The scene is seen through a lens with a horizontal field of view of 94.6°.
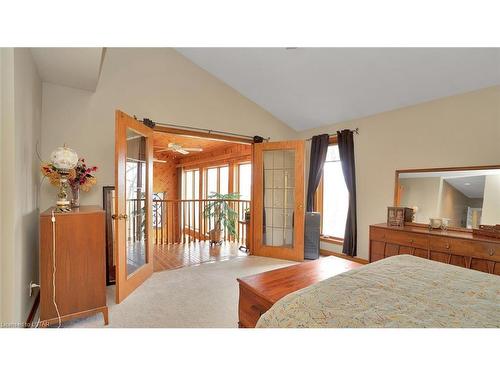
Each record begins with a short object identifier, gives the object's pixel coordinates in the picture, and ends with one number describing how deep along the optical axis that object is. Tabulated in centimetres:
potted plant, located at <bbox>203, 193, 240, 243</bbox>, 497
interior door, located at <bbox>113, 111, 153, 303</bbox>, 237
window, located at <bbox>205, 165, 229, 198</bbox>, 666
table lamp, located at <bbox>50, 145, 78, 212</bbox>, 192
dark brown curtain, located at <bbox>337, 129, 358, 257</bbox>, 371
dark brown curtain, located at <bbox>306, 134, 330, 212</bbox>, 412
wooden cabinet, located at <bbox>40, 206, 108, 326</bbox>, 176
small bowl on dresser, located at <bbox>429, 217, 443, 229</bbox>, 280
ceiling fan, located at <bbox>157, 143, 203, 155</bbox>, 467
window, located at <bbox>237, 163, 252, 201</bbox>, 608
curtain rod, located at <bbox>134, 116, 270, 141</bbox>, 321
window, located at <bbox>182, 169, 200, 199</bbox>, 775
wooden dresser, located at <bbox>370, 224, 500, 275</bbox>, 224
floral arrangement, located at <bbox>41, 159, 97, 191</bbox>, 211
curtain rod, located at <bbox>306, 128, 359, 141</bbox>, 374
